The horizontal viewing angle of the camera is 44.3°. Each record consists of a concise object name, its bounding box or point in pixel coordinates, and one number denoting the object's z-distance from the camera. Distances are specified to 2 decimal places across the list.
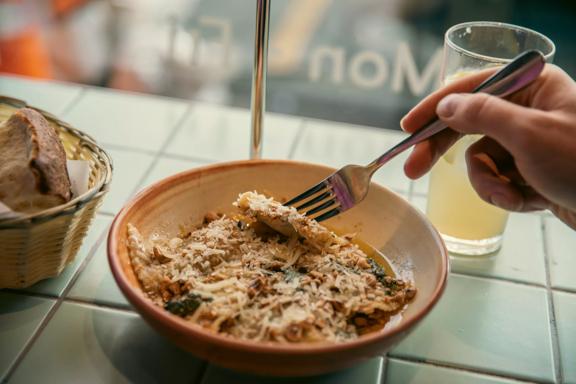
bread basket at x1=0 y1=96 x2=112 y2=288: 0.75
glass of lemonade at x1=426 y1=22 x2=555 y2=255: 0.94
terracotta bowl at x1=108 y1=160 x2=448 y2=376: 0.65
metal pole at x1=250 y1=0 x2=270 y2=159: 0.90
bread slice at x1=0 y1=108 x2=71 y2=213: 0.78
